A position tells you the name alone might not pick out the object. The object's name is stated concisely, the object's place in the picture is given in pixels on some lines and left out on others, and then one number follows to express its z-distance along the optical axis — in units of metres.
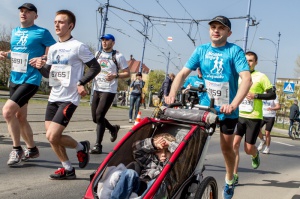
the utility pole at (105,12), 20.62
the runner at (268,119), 10.64
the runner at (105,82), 6.80
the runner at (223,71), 4.23
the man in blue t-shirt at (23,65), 5.33
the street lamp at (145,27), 25.84
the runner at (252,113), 5.87
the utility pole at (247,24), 24.23
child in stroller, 3.68
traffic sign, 21.23
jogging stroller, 3.27
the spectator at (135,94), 14.36
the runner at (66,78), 4.78
